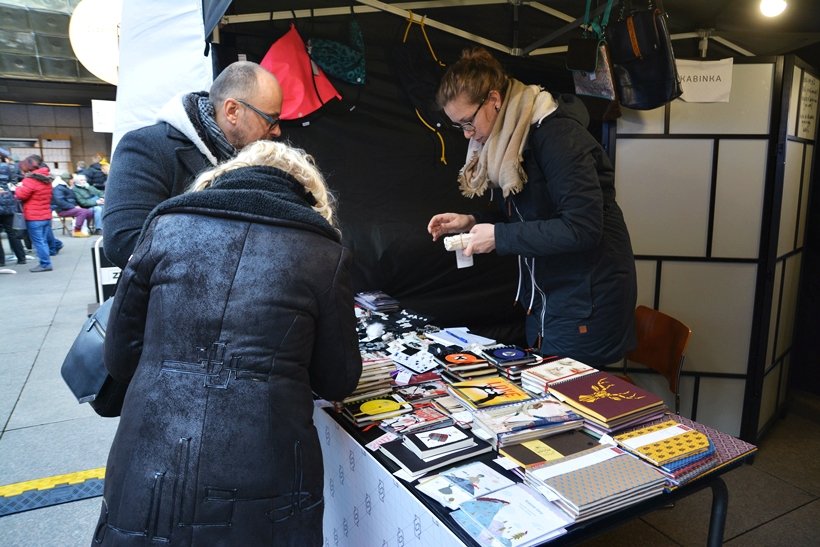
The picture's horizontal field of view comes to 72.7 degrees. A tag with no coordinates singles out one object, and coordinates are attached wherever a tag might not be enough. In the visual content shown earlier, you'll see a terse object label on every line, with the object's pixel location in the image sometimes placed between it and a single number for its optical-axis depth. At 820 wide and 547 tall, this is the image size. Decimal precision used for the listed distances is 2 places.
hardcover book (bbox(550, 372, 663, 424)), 1.39
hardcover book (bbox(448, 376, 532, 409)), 1.49
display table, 1.09
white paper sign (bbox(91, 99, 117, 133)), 4.23
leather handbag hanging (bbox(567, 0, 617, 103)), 2.33
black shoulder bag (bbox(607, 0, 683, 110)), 2.21
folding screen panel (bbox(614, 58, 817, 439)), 2.98
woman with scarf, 1.75
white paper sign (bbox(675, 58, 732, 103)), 2.90
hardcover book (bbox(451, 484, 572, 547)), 1.00
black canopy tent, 2.58
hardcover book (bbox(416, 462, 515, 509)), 1.13
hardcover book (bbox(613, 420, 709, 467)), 1.24
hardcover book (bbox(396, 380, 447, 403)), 1.62
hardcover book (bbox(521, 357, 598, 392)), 1.58
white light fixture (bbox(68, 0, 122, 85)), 4.00
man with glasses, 1.62
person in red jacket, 8.23
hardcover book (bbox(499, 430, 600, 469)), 1.23
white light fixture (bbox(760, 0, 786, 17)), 2.55
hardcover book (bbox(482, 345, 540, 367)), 1.77
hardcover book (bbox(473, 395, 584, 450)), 1.32
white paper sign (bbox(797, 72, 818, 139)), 3.14
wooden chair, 2.43
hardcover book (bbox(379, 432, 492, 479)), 1.22
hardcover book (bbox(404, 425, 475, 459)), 1.28
